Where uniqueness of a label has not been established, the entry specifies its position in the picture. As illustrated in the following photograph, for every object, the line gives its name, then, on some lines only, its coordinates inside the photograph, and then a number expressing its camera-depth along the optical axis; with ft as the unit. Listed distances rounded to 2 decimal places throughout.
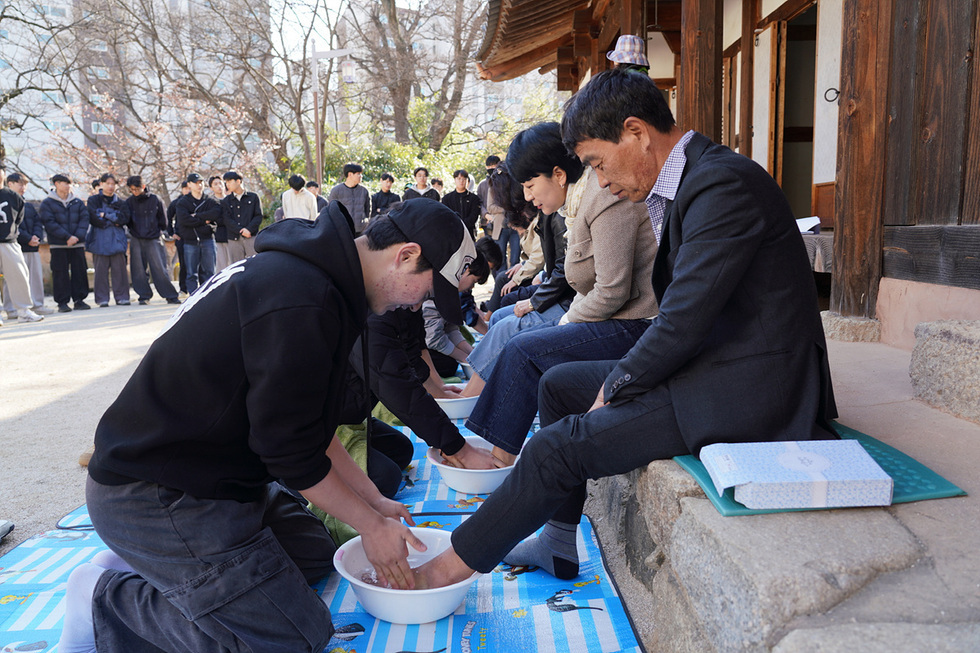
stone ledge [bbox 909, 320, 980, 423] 6.99
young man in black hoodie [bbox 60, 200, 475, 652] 5.21
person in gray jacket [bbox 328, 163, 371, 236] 36.40
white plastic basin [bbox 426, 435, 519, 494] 8.79
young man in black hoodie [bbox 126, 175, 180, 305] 34.14
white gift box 4.58
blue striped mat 6.23
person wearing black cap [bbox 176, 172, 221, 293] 35.32
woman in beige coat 8.46
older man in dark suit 5.38
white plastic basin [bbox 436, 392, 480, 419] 11.59
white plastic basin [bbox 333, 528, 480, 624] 6.09
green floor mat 4.84
